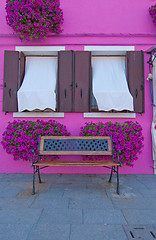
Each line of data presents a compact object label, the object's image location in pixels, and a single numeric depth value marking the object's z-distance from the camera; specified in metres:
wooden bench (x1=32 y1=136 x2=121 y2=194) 3.70
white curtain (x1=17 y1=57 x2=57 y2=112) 4.38
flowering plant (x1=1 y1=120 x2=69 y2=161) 4.03
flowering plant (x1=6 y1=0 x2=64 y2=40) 4.07
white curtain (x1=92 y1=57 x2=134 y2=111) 4.38
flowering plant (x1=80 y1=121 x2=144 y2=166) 4.03
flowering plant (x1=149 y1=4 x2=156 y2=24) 4.62
